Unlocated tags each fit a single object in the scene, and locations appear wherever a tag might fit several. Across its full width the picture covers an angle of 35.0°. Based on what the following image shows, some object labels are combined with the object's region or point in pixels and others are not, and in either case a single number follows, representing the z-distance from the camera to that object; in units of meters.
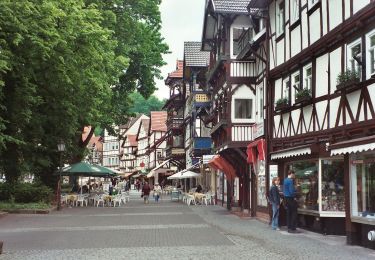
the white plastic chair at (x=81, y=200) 38.31
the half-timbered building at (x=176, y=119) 63.72
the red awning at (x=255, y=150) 23.11
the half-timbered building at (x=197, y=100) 47.00
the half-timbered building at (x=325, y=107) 15.10
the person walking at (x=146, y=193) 42.72
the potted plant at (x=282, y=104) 20.94
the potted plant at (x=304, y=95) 18.75
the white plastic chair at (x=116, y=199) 38.67
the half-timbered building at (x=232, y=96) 27.83
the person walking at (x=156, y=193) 45.81
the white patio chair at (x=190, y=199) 40.22
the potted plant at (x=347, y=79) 15.19
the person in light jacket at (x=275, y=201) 20.11
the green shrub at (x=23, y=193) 31.73
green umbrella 37.09
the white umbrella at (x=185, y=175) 46.03
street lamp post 31.97
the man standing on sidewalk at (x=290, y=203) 18.98
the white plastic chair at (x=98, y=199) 39.16
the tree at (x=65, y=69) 17.91
